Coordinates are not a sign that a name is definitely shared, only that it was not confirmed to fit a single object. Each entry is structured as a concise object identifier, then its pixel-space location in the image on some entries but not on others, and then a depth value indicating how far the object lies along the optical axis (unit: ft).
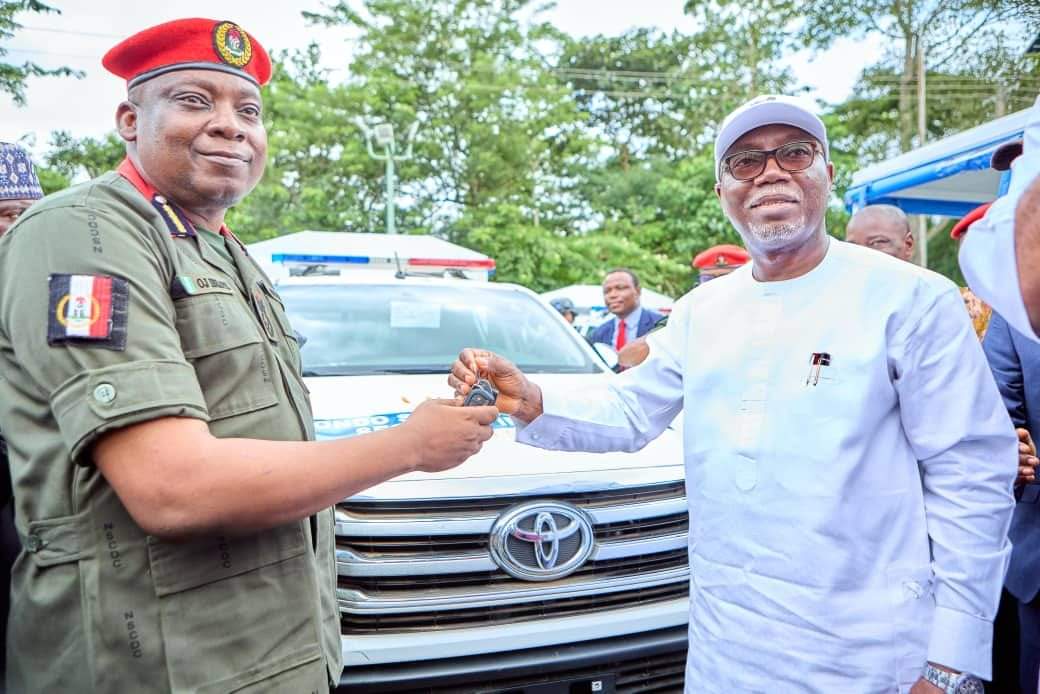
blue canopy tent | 15.80
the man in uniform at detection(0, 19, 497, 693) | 3.47
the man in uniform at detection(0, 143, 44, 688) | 8.36
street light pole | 43.68
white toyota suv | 7.08
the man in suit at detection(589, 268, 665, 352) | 21.43
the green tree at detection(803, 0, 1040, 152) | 33.55
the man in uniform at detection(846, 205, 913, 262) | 12.48
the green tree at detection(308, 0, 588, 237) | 58.08
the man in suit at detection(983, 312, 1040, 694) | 6.75
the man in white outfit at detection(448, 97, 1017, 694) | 4.92
